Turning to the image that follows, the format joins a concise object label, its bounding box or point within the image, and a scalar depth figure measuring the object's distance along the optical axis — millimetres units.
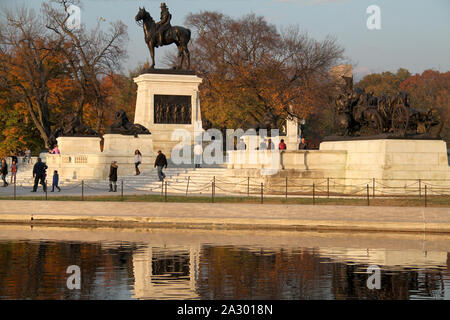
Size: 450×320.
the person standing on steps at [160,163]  36875
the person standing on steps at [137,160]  40375
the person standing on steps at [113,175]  33875
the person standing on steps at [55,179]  34750
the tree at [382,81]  106400
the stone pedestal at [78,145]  45594
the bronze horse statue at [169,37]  48094
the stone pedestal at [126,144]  42375
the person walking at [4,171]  39438
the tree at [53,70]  58312
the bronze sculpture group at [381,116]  33656
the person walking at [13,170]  42250
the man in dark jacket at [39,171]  34500
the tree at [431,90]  89256
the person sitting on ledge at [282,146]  37203
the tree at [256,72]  64438
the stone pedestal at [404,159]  32750
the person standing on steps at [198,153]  41812
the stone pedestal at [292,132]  63581
